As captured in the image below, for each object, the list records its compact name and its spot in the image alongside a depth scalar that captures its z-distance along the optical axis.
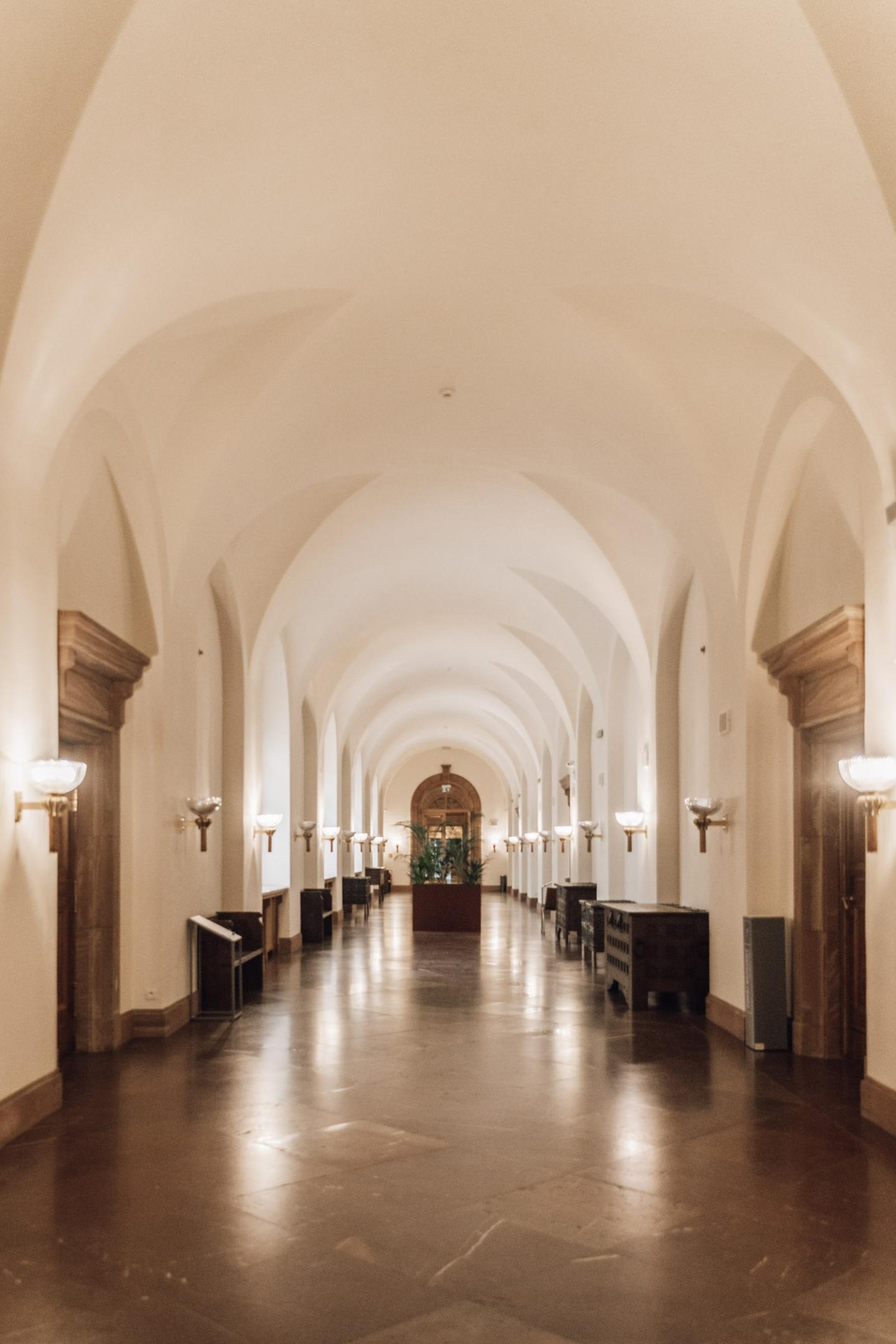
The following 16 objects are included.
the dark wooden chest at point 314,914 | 16.44
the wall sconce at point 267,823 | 12.29
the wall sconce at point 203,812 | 9.53
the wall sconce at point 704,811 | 9.18
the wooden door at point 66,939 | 7.75
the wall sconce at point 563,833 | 18.67
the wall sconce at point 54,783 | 5.77
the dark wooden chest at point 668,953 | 9.55
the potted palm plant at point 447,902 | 19.97
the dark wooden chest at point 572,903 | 15.83
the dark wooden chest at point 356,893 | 23.81
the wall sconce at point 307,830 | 16.23
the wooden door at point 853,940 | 7.57
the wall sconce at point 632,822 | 12.12
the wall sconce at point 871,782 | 5.68
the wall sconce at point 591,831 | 15.93
